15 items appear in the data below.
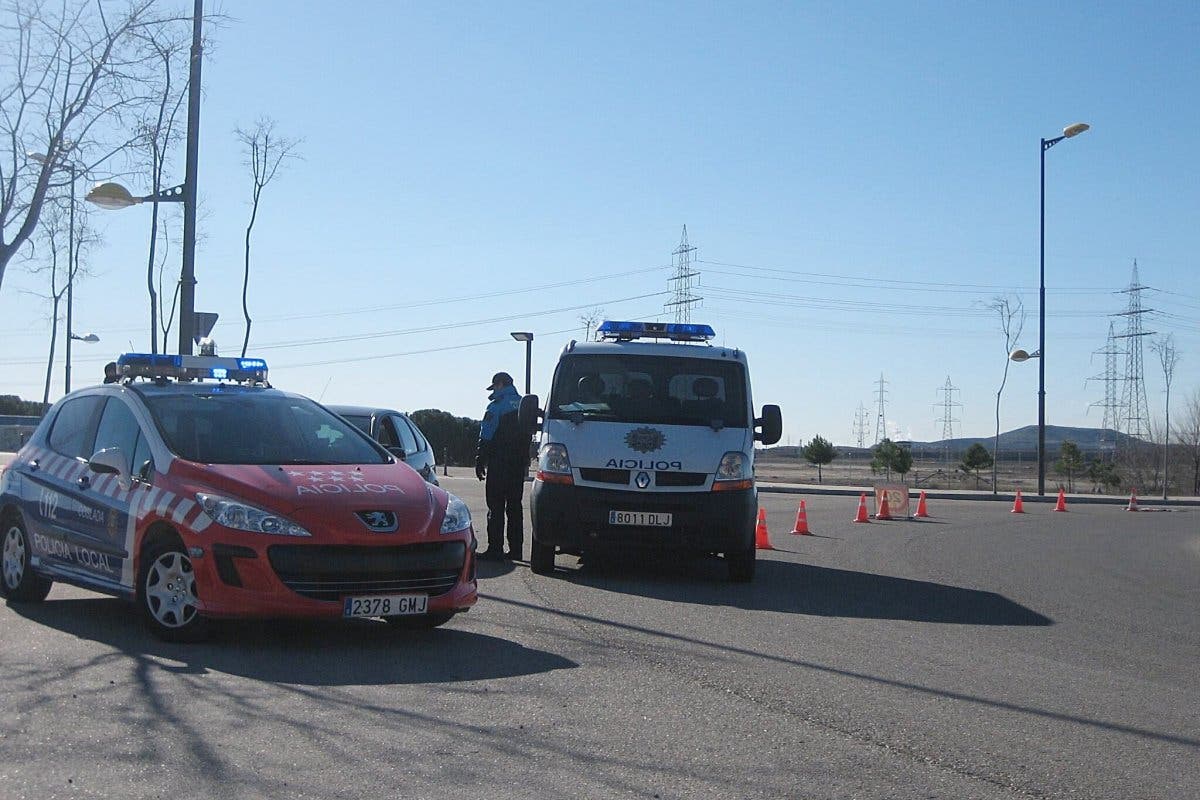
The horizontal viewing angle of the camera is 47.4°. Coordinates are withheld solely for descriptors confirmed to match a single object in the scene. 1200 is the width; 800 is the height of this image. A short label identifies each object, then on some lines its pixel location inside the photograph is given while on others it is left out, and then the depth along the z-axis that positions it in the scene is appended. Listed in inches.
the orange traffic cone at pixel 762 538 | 680.4
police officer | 540.4
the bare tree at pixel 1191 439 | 2810.0
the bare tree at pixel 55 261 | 1429.3
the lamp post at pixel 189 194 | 636.7
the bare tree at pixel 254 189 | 1676.9
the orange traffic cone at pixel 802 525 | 791.7
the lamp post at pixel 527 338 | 1712.6
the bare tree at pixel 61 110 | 644.7
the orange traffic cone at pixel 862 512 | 963.3
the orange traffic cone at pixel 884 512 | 1004.6
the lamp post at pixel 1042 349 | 1644.9
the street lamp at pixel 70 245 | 648.4
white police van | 480.1
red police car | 309.9
